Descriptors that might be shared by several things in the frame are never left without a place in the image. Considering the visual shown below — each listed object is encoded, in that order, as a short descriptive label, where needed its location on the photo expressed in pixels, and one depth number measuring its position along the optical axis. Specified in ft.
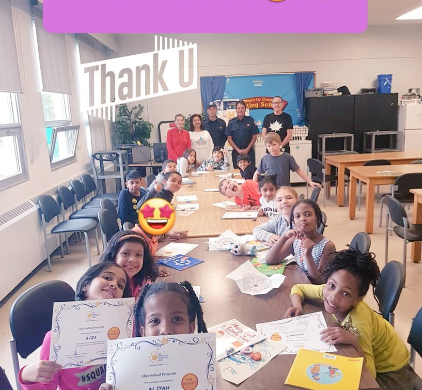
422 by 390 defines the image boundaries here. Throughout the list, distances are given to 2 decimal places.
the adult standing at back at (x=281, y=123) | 20.08
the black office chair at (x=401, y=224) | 10.43
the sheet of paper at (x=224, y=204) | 10.95
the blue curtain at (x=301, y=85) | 25.91
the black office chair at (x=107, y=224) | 9.62
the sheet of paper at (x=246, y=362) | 3.83
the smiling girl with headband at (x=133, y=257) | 5.70
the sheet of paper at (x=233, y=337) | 4.25
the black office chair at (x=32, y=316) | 5.08
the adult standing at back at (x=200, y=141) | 18.33
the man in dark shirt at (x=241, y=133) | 19.67
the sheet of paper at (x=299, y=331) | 4.24
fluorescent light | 22.05
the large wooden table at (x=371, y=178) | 14.73
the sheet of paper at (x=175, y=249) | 7.44
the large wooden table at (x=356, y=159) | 18.67
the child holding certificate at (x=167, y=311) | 3.53
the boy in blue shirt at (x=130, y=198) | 10.98
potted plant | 25.00
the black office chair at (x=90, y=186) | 16.98
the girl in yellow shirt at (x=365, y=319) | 4.58
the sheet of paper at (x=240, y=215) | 9.70
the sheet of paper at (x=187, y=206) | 11.00
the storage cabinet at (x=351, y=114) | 25.22
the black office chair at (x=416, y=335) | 4.92
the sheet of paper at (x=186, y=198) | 12.11
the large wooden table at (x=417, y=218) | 11.50
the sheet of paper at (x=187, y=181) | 14.96
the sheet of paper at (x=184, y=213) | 10.35
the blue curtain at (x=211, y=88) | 26.12
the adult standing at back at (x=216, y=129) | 20.16
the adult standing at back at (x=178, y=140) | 17.92
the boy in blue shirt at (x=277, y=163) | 13.35
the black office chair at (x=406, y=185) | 13.76
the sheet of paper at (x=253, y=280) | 5.71
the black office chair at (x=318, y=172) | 19.65
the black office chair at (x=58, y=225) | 12.51
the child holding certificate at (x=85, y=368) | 3.47
